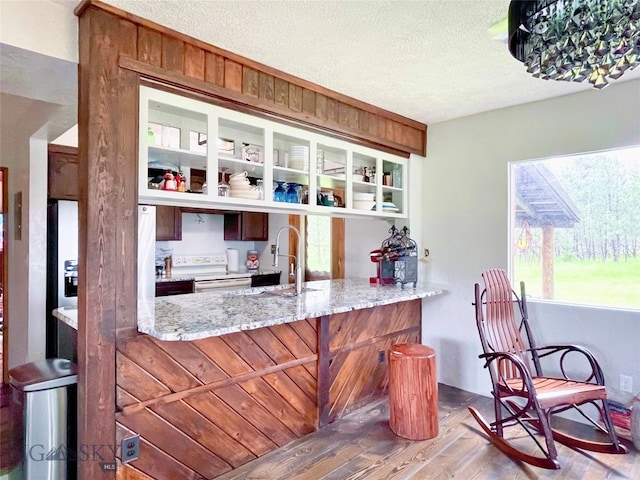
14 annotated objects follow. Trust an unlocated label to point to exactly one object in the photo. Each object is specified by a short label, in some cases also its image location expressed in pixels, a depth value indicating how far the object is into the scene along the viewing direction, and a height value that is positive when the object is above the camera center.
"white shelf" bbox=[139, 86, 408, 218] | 2.22 +0.54
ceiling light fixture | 1.16 +0.62
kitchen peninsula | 2.05 -0.81
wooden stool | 2.69 -1.06
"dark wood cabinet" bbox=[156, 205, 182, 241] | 4.76 +0.19
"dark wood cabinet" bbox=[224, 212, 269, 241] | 5.62 +0.18
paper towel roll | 5.68 -0.32
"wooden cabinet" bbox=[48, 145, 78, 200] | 3.72 +0.62
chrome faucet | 3.11 -0.28
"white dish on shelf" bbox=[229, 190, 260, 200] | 2.57 +0.29
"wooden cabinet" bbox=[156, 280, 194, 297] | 4.59 -0.57
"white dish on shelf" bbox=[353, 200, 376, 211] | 3.42 +0.30
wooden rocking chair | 2.33 -0.93
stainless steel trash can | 1.91 -0.87
